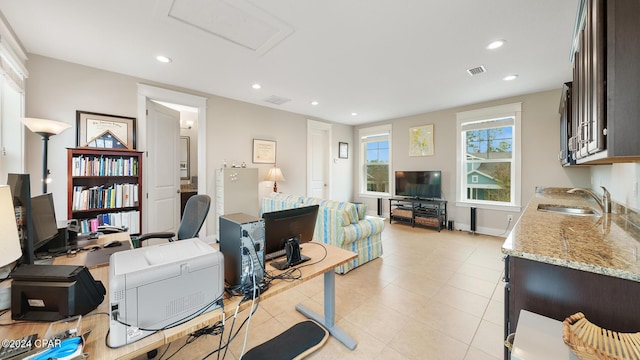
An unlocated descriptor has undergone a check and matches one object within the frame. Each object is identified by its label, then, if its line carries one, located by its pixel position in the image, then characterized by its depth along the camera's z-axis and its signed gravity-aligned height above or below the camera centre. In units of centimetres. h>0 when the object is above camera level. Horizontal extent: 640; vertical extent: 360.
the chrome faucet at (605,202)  209 -20
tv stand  508 -74
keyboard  77 -57
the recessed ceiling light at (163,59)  285 +149
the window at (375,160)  634 +56
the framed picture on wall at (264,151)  484 +59
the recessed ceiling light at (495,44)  247 +146
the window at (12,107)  228 +77
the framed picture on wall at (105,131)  306 +66
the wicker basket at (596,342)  72 -54
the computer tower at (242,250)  119 -37
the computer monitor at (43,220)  147 -28
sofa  290 -64
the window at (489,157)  441 +46
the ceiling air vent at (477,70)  311 +148
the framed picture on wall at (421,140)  541 +93
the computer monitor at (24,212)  112 -16
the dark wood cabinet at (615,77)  97 +45
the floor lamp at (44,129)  233 +52
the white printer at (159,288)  84 -43
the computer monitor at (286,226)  146 -31
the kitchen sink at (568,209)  216 -29
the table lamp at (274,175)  479 +9
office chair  224 -39
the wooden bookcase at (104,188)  288 -11
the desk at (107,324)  84 -59
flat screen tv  519 -10
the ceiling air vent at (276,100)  435 +153
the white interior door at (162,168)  362 +18
